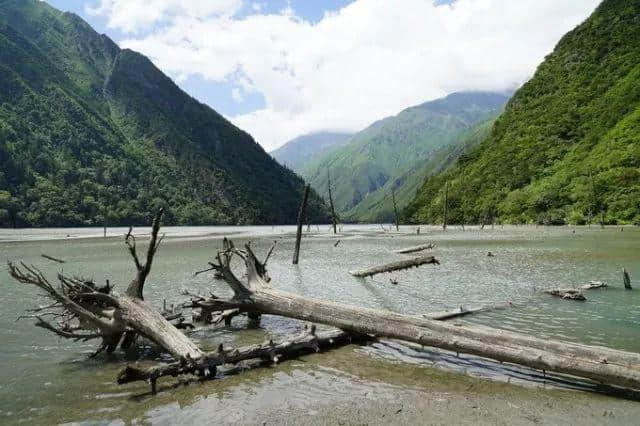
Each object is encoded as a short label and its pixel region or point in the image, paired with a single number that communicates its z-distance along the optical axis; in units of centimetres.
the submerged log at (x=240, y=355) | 919
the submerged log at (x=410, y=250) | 3894
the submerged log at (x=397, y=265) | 2325
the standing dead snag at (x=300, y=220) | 3572
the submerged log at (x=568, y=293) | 1741
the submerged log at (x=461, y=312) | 1452
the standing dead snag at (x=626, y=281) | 1930
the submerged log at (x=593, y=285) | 1978
